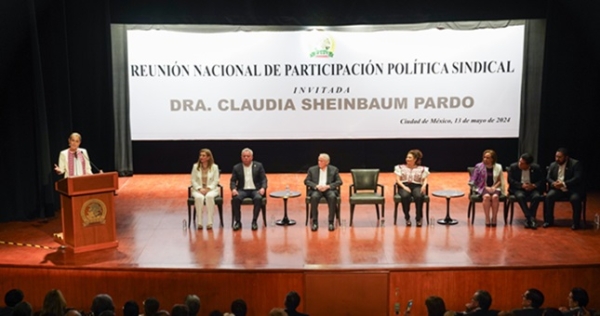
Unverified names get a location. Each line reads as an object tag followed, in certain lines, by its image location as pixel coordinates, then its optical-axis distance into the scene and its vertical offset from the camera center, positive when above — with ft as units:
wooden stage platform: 23.04 -5.39
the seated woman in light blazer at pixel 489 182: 28.33 -3.20
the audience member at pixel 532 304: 18.94 -5.38
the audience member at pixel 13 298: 19.66 -5.41
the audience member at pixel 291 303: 18.86 -5.32
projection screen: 37.24 +0.90
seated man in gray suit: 28.37 -3.37
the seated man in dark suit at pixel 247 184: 28.48 -3.33
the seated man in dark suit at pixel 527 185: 28.45 -3.30
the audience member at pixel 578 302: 18.79 -5.22
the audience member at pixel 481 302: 18.94 -5.35
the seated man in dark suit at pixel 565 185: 28.30 -3.28
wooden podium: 25.02 -3.91
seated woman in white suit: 28.45 -3.30
